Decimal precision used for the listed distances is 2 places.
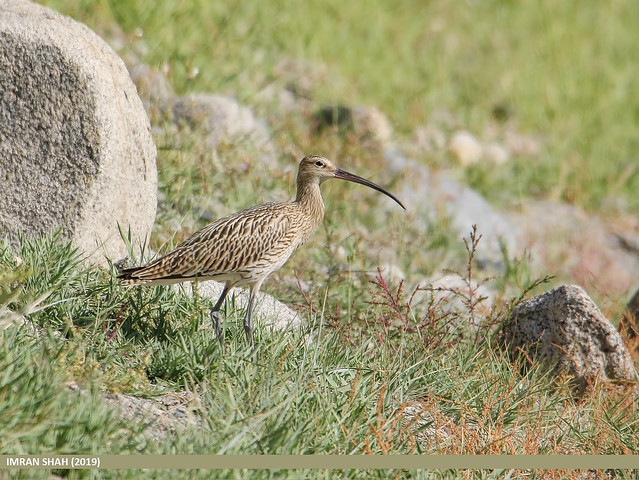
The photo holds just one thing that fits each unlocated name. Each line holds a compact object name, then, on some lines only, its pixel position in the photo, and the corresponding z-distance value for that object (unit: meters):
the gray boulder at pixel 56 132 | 12.22
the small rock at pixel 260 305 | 12.46
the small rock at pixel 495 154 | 25.41
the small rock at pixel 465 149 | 24.50
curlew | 11.63
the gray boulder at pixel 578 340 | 13.16
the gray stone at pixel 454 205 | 20.20
